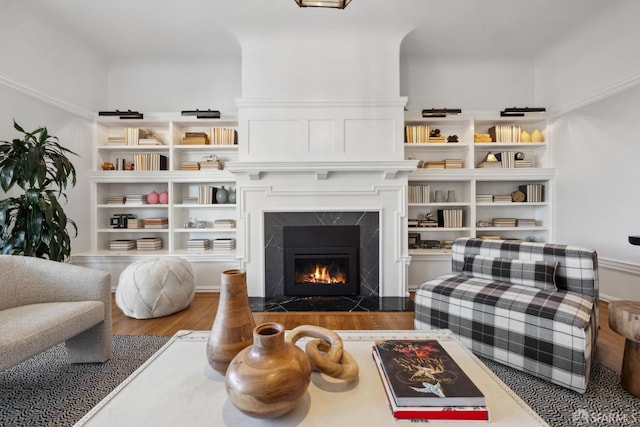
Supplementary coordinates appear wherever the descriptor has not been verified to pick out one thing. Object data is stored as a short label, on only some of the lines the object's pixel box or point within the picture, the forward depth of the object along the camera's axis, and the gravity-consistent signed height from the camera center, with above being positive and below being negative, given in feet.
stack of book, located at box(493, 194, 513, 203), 11.67 +0.60
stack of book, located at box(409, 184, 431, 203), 11.54 +0.82
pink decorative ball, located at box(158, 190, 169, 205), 11.53 +0.63
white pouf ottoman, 8.34 -2.23
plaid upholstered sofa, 4.91 -1.80
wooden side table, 4.65 -2.02
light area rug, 4.33 -3.07
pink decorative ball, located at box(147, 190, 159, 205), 11.55 +0.63
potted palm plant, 6.86 +0.17
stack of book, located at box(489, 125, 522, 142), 11.62 +3.25
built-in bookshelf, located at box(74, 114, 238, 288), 11.27 +1.00
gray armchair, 4.75 -1.69
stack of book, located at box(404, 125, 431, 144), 11.50 +3.16
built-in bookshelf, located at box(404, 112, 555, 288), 11.24 +1.32
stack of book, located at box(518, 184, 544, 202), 11.55 +0.84
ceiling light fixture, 4.88 +3.63
